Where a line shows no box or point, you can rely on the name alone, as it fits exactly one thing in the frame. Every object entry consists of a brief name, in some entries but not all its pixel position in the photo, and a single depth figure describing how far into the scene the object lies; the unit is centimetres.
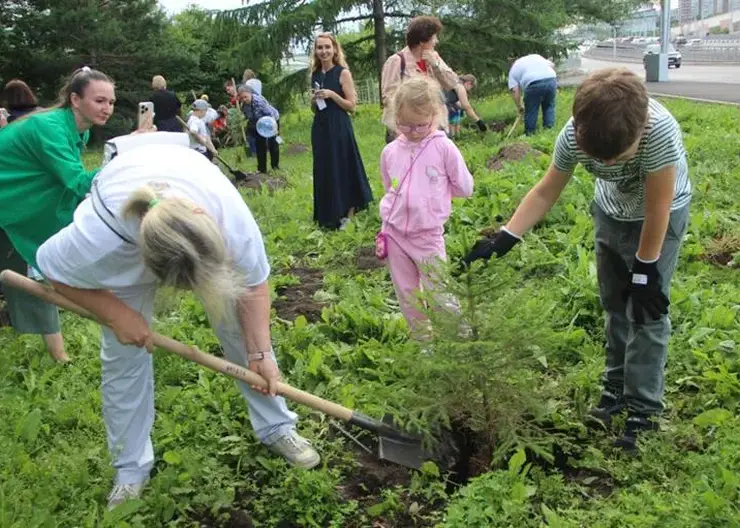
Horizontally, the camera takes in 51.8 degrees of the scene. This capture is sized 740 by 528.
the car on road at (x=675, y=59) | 3522
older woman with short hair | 537
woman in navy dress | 640
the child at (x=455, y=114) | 914
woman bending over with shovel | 211
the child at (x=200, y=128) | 1023
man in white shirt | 1070
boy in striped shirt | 236
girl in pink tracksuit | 362
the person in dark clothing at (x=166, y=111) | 970
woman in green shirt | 375
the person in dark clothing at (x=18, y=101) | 602
